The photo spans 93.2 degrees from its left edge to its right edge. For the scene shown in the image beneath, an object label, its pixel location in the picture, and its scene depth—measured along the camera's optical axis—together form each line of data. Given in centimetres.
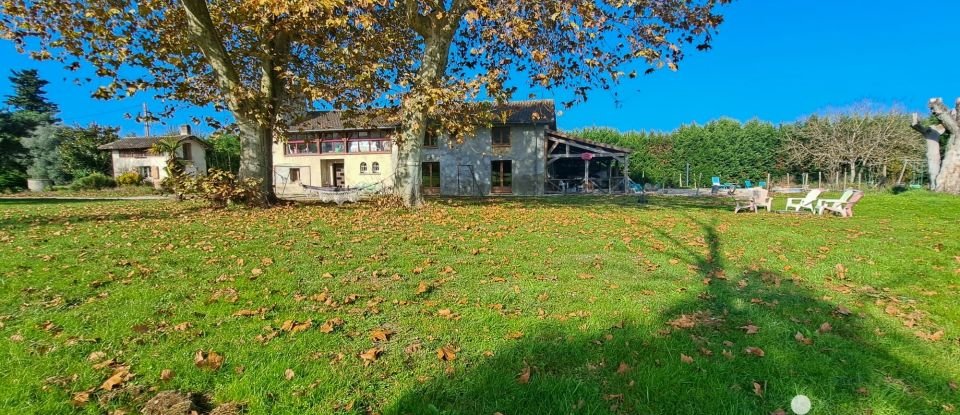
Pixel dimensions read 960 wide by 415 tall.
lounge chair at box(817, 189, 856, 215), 1255
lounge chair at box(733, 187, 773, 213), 1414
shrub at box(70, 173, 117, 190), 2927
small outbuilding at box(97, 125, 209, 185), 3581
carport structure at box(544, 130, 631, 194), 2772
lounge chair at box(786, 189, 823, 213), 1341
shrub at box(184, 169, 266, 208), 1179
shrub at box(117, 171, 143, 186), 3147
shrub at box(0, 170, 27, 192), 2480
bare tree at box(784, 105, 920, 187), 2853
